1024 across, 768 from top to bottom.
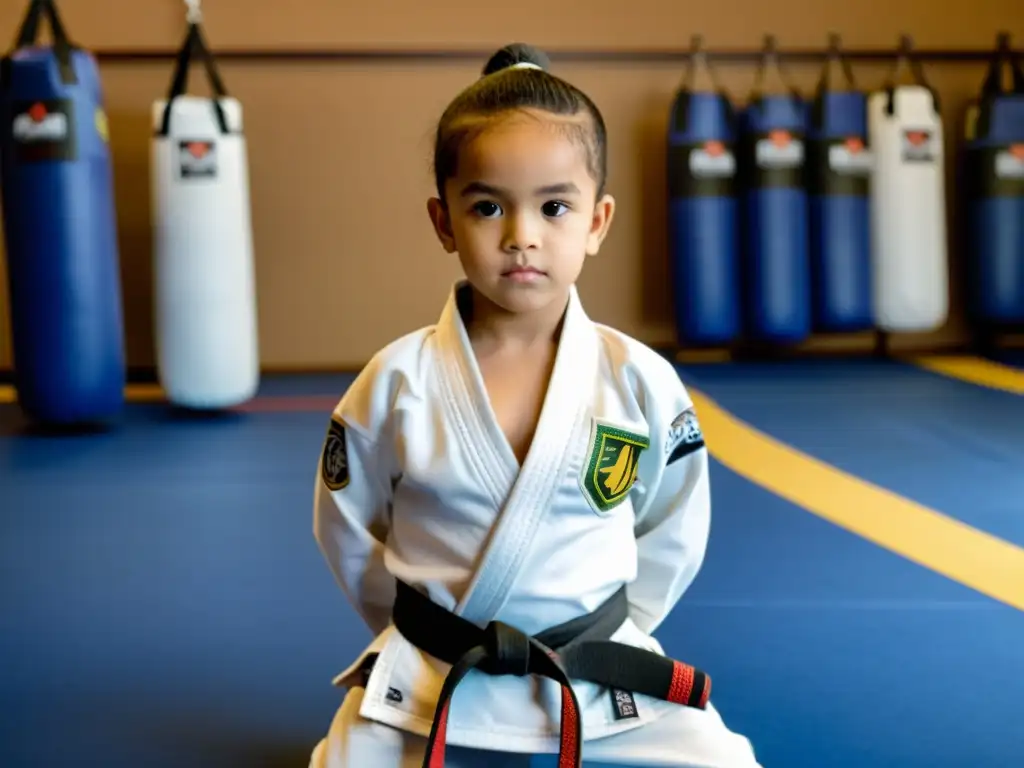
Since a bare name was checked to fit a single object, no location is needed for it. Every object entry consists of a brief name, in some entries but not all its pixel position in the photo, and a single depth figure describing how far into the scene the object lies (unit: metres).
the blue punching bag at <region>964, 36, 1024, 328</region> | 6.70
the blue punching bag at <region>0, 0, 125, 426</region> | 4.95
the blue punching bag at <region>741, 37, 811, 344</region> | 6.58
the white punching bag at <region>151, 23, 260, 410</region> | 5.34
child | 1.70
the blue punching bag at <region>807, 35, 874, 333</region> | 6.66
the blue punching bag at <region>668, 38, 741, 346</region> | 6.59
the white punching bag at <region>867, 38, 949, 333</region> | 6.65
